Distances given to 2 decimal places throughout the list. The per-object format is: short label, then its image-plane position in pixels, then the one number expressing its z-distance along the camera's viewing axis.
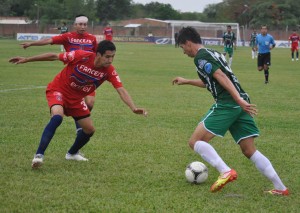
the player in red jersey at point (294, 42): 35.91
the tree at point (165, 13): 119.25
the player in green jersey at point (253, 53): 38.17
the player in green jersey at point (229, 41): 28.75
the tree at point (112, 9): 105.50
